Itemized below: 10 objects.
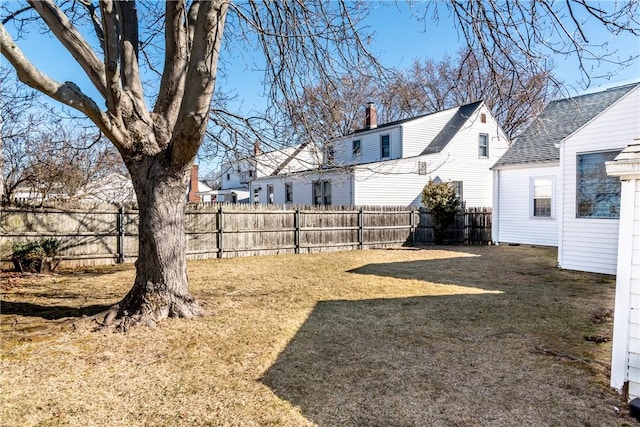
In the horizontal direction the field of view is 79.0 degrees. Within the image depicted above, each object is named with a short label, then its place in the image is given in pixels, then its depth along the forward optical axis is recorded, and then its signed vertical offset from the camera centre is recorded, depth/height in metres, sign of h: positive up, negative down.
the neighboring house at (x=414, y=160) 18.03 +2.40
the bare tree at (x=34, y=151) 8.87 +1.46
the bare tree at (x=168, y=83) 4.44 +1.53
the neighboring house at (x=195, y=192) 33.09 +1.29
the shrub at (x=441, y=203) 16.39 +0.19
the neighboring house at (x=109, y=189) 12.63 +0.62
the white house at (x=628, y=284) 3.26 -0.66
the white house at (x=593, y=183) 8.73 +0.58
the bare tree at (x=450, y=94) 25.55 +7.91
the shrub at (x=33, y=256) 8.95 -1.16
